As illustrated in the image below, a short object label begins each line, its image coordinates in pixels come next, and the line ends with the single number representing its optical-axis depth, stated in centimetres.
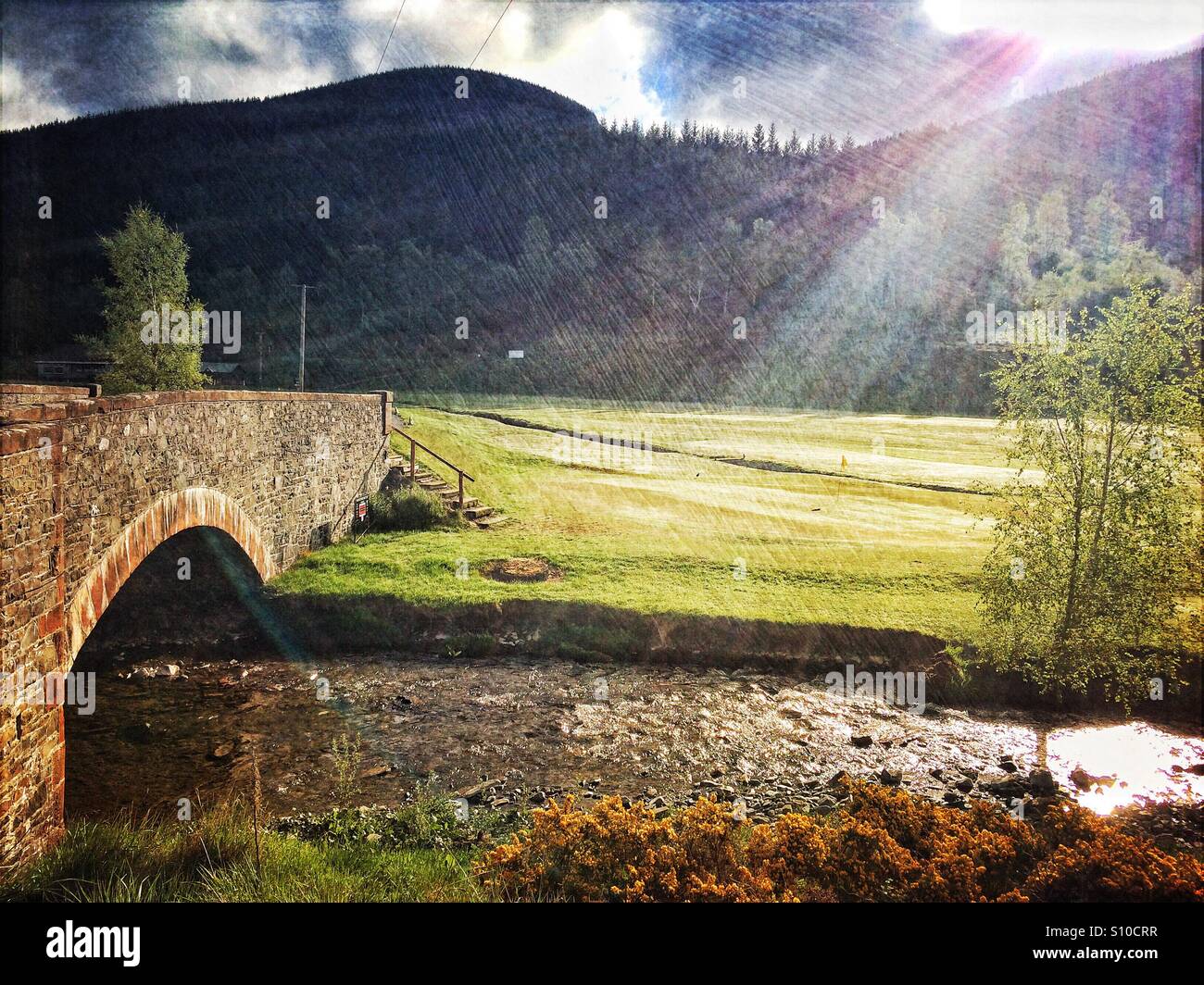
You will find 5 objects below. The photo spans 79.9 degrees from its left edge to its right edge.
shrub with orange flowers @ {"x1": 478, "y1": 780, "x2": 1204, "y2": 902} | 709
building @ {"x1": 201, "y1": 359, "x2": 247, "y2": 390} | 4877
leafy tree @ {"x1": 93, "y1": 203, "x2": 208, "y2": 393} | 3144
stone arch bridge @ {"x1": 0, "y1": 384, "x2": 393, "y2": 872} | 743
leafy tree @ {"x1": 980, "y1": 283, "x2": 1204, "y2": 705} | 1323
